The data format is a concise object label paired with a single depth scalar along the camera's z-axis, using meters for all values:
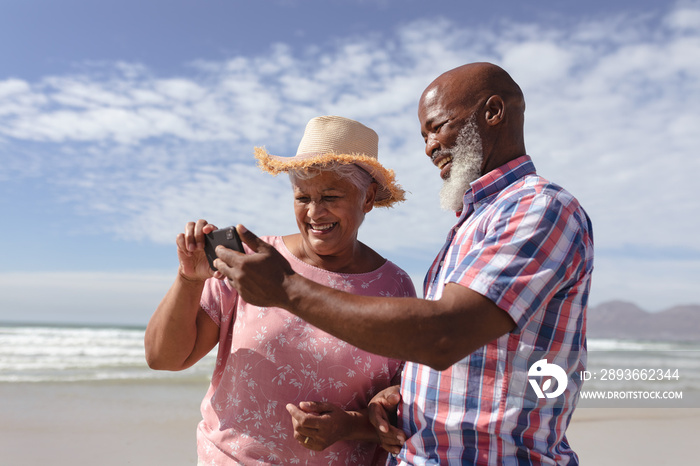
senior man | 1.46
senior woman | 2.35
